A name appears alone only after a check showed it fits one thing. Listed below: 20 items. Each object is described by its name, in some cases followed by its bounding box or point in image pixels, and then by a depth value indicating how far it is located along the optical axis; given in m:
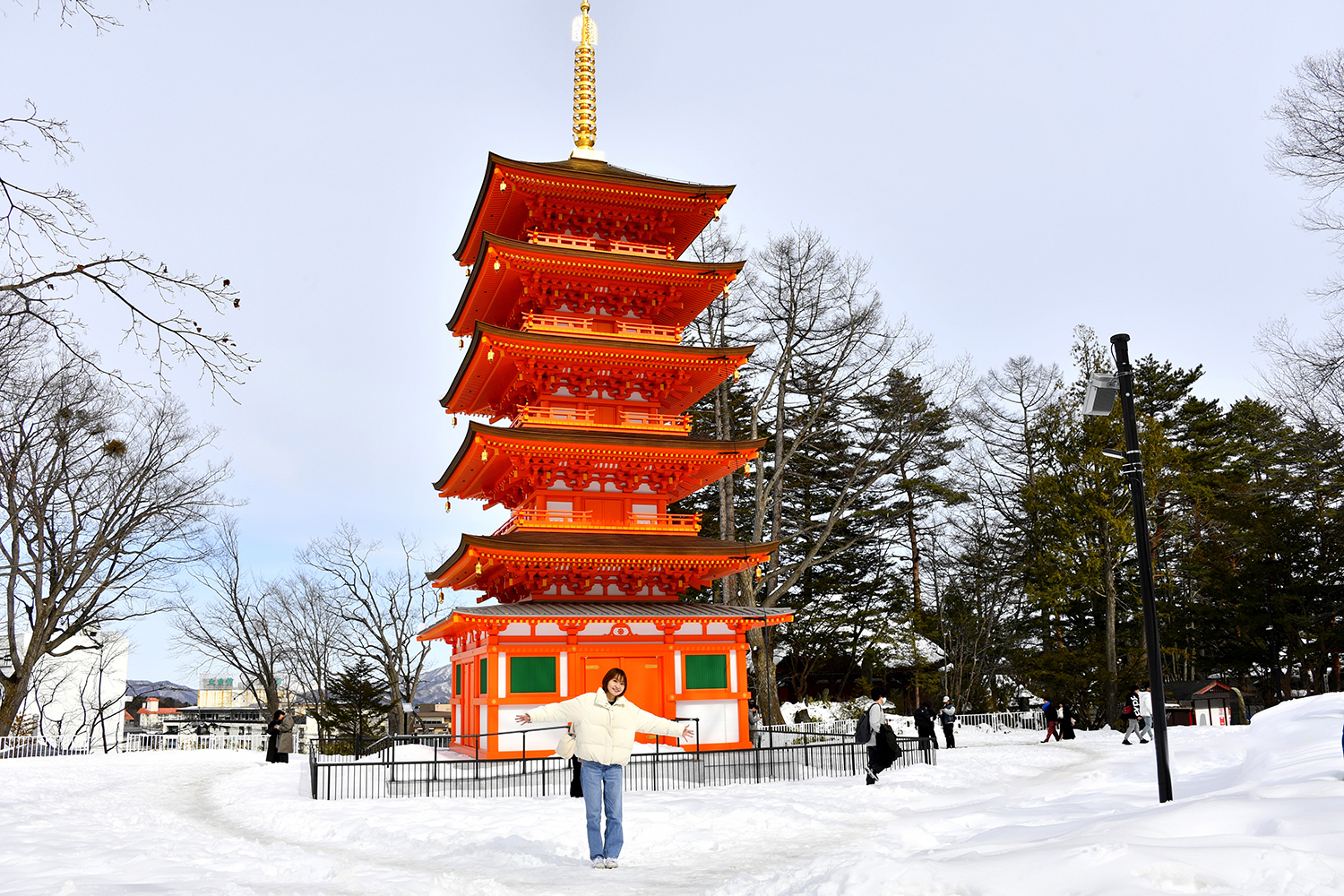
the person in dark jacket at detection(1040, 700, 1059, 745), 29.70
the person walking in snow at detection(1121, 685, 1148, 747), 27.10
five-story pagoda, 21.95
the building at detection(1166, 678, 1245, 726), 33.94
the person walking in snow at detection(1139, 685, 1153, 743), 28.47
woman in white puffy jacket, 8.88
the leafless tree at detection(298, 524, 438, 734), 44.22
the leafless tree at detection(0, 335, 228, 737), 29.41
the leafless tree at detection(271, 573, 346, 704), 47.81
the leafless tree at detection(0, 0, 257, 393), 5.89
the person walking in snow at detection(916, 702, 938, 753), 22.02
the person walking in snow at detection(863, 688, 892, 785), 18.47
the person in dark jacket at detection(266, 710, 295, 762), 28.11
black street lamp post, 10.31
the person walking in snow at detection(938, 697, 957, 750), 27.00
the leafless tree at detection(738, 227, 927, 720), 34.44
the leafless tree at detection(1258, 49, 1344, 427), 18.70
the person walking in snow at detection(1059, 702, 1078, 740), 30.11
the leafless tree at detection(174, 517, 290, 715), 46.12
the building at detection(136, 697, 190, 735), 63.34
